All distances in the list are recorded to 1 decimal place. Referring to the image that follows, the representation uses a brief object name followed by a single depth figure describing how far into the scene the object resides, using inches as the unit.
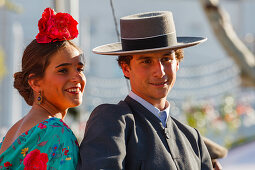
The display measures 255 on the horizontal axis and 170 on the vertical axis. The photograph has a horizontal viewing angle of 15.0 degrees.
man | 164.2
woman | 172.5
